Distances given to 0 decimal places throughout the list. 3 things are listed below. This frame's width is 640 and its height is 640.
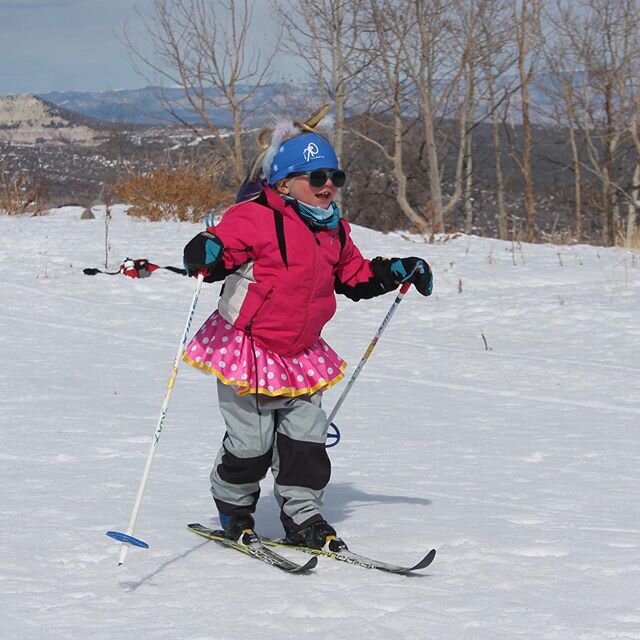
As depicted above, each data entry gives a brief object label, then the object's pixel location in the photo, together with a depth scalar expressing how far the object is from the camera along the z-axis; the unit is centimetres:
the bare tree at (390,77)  2494
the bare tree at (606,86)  2897
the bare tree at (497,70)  2725
